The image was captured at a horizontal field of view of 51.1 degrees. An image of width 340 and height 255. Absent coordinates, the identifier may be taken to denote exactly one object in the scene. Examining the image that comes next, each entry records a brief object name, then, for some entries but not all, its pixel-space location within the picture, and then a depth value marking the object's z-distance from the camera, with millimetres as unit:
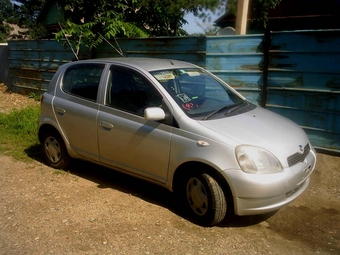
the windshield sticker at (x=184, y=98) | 4027
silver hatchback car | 3465
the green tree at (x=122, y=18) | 8531
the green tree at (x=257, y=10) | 9586
